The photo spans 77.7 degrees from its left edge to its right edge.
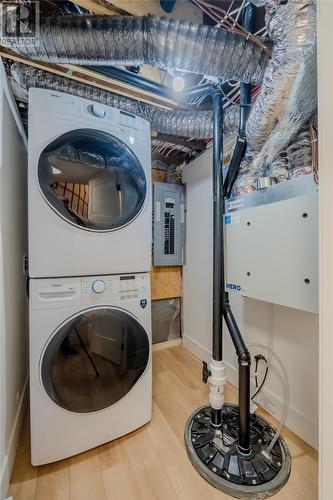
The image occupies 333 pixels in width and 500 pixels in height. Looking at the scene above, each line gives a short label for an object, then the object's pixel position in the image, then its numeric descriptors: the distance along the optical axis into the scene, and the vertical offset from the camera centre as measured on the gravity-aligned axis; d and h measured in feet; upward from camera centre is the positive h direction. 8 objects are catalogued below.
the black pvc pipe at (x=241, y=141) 4.08 +2.17
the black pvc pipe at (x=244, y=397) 3.62 -2.62
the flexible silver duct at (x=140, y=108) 3.83 +3.19
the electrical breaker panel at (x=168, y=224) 7.36 +0.93
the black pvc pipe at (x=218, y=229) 4.12 +0.41
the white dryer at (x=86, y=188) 3.30 +1.09
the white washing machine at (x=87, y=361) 3.33 -2.00
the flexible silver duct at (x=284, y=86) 2.50 +2.33
